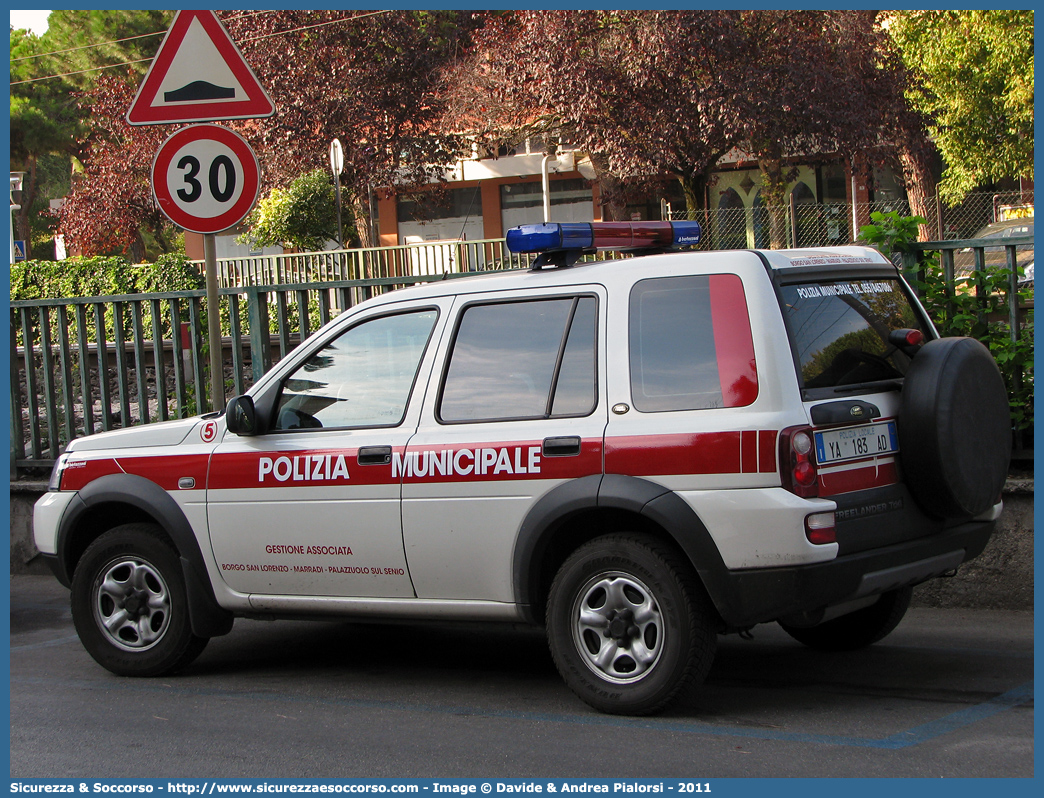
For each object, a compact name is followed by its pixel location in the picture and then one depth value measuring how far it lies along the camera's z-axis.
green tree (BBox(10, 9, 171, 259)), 37.81
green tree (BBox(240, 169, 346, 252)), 23.89
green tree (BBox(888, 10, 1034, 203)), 23.31
